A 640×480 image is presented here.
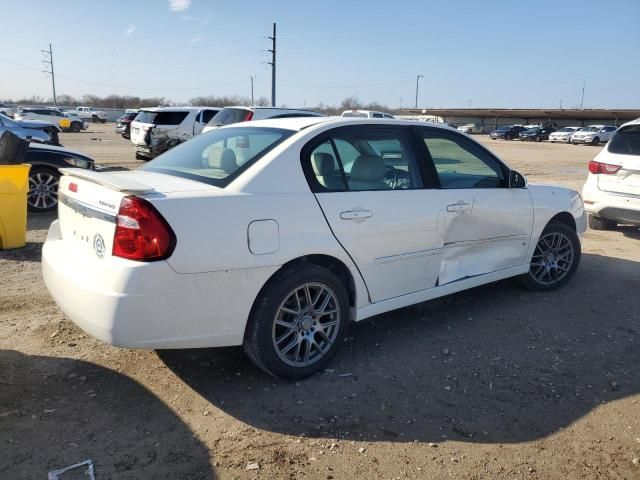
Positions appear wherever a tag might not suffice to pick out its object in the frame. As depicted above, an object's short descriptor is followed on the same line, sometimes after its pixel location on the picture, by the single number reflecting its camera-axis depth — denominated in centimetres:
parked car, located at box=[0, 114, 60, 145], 1360
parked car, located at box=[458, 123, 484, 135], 6481
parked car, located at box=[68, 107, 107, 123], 6156
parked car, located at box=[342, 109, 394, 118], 2537
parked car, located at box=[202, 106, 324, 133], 1320
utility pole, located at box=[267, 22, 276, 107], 3902
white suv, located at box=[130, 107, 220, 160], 1580
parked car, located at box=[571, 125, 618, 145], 4519
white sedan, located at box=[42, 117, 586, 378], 277
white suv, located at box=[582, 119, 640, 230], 695
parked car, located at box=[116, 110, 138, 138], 2851
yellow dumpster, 591
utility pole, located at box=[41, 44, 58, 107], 8420
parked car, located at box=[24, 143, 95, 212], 779
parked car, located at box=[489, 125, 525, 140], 5475
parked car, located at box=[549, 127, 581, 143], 4919
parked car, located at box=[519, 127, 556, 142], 5297
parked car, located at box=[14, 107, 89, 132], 3759
